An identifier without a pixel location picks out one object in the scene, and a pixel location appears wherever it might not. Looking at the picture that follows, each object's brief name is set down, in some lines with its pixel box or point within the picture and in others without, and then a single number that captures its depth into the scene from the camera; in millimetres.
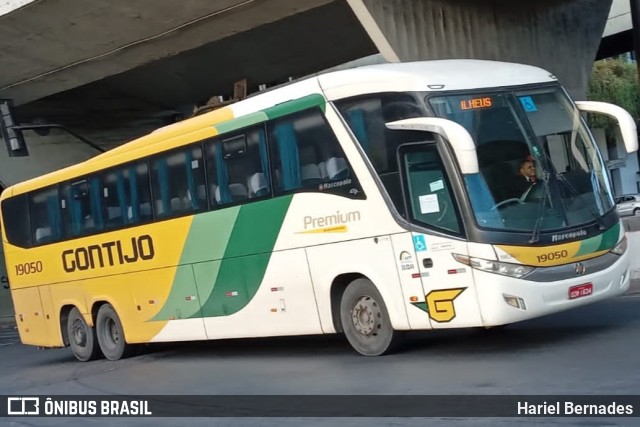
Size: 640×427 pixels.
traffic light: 20531
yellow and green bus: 9758
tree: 52750
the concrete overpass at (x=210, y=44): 20453
